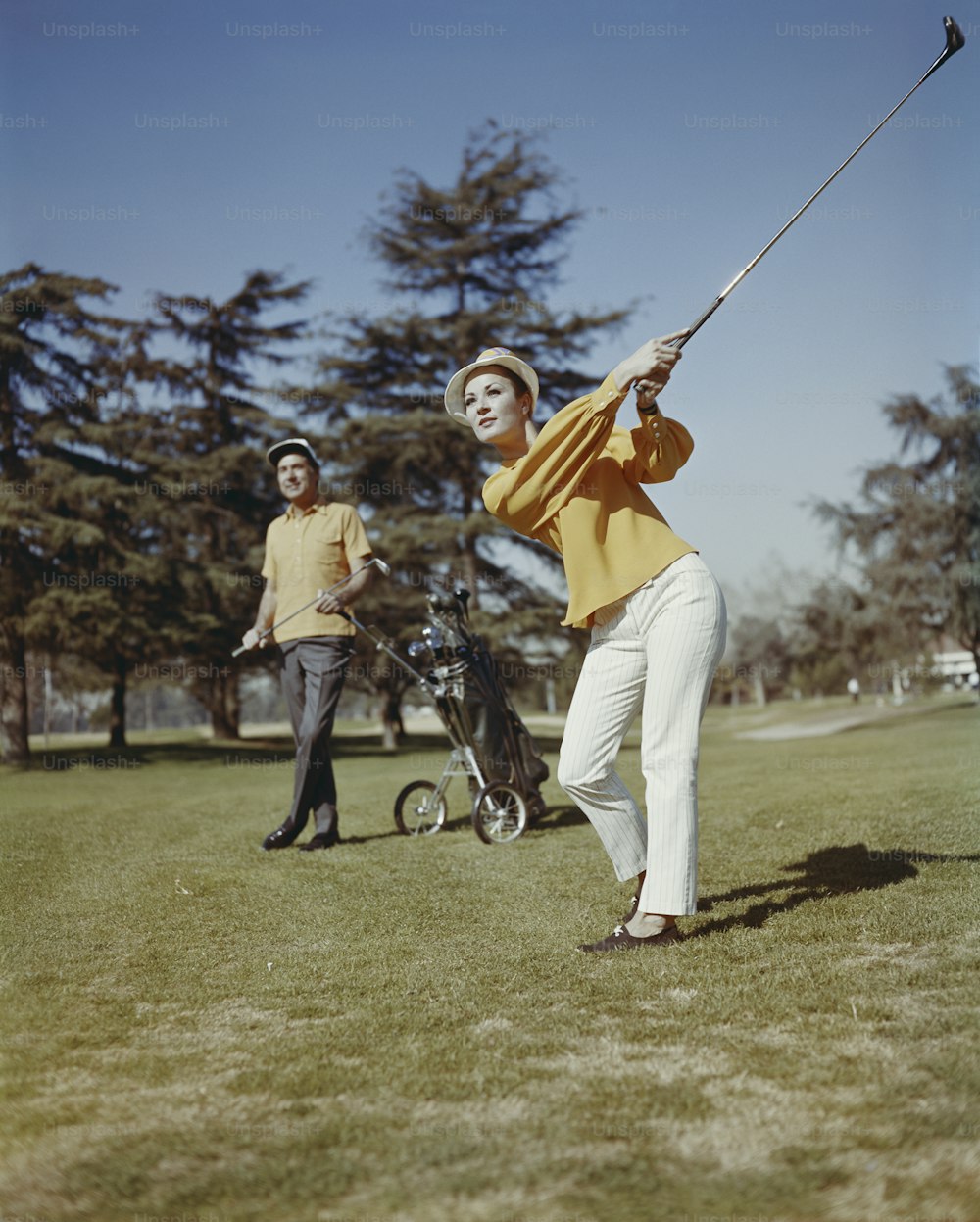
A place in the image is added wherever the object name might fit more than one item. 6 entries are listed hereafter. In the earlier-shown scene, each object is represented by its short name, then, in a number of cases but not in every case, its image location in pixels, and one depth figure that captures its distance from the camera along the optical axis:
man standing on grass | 6.67
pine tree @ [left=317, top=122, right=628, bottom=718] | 23.44
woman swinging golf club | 3.79
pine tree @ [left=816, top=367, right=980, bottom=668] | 26.72
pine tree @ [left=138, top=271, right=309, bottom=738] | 22.81
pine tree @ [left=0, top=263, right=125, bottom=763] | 18.17
